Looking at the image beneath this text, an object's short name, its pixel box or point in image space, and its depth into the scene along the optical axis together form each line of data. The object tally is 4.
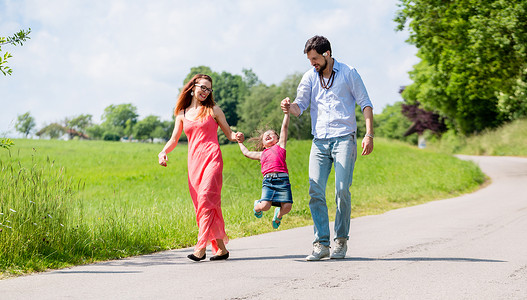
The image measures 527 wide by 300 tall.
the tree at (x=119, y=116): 130.75
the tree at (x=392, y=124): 99.19
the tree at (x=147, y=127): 114.61
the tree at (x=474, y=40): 21.27
